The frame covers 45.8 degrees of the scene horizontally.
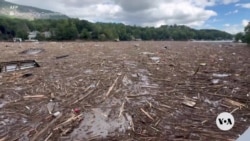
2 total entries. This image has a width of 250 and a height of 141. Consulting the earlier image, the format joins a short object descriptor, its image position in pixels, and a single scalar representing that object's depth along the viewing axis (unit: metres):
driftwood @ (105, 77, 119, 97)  7.74
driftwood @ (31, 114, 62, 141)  5.01
